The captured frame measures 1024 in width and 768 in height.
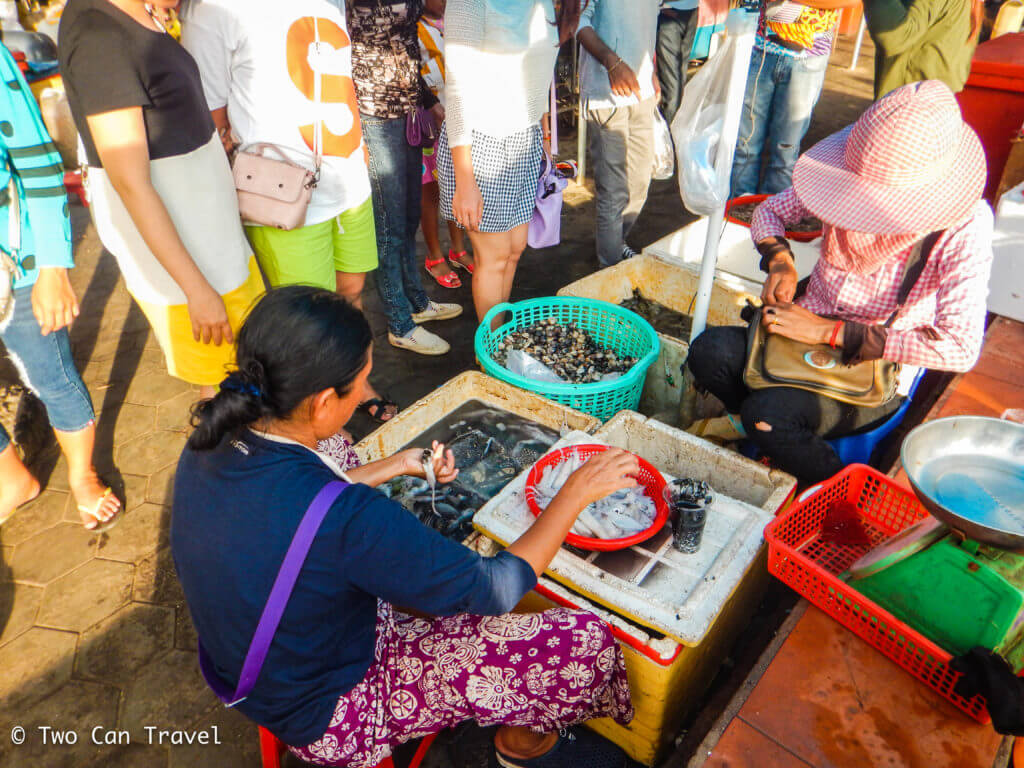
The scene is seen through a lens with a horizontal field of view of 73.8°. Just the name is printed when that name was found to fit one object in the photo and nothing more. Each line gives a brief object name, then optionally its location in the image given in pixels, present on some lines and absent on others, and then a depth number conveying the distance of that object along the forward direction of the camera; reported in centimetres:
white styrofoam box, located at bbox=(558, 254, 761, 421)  312
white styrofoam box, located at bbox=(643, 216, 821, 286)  368
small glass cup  189
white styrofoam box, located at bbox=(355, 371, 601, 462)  258
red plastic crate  170
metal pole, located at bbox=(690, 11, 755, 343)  213
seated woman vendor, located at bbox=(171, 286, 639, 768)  139
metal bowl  166
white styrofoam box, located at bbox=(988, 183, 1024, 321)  296
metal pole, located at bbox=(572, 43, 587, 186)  546
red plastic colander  193
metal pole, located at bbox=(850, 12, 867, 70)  891
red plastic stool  168
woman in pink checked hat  196
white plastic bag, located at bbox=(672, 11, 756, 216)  221
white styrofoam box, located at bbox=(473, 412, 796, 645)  178
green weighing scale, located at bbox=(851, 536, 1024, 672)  157
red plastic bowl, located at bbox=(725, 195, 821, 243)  354
